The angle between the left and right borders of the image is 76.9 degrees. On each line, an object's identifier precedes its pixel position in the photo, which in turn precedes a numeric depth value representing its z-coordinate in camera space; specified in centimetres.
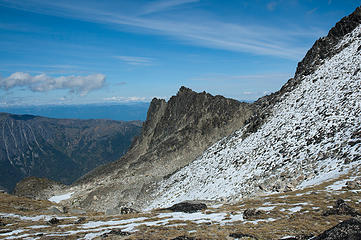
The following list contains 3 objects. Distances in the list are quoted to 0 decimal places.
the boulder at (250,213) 1317
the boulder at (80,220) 1658
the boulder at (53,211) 2177
